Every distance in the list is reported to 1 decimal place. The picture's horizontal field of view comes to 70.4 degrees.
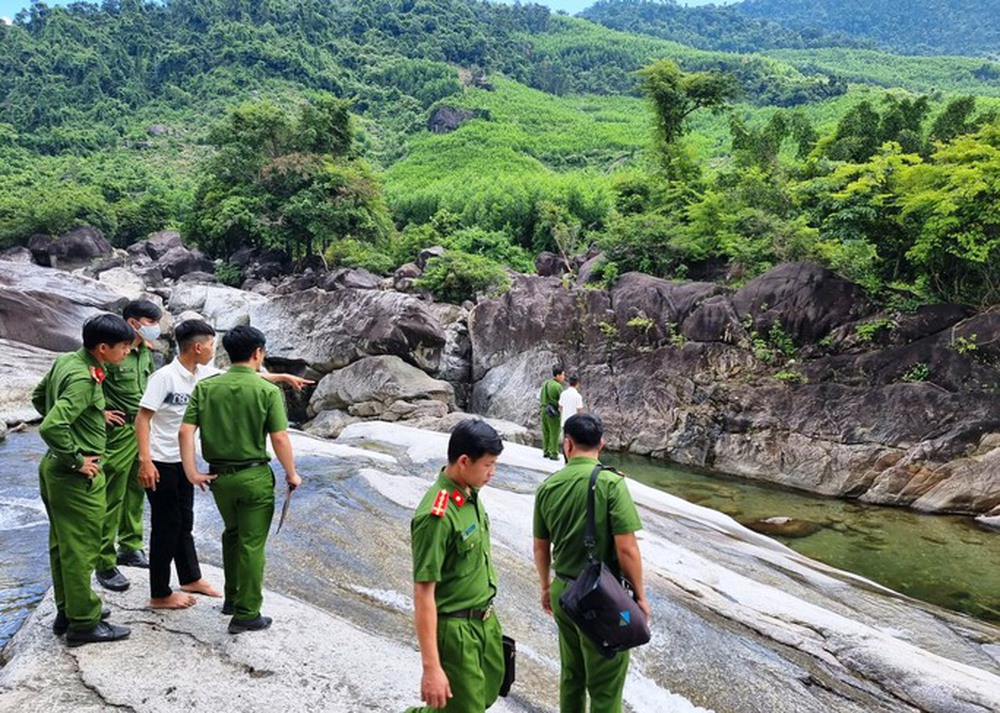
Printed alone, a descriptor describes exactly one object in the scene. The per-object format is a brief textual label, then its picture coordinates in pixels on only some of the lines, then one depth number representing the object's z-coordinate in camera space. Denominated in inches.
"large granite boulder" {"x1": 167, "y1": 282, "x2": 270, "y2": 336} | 1056.2
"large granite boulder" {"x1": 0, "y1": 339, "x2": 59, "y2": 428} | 603.5
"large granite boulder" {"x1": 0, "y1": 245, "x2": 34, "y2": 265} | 1721.2
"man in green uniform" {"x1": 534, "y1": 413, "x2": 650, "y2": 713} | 152.6
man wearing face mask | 217.6
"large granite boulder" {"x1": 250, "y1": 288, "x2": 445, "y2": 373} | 877.8
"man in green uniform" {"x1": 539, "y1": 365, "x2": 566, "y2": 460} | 493.0
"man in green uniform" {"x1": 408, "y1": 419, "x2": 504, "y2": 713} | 129.1
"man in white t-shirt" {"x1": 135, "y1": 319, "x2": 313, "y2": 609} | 204.8
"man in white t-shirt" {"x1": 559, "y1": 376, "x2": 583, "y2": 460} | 471.8
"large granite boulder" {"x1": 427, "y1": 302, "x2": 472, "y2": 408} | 941.2
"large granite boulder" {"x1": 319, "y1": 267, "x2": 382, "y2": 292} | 1189.1
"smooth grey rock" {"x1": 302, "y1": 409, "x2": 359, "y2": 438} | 782.5
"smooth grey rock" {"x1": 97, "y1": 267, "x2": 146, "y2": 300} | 1379.2
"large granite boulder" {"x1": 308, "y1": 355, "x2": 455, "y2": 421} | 780.0
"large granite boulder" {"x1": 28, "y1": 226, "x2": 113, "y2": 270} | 1750.7
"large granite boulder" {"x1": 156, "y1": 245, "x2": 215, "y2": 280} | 1612.9
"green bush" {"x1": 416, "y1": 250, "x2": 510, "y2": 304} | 1153.4
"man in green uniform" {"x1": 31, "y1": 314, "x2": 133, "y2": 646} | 180.2
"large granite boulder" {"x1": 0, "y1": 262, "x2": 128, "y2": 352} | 823.1
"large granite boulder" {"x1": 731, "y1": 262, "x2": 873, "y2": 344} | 713.6
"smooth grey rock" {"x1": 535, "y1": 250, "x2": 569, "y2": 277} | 1378.0
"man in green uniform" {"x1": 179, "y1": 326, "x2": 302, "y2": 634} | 187.9
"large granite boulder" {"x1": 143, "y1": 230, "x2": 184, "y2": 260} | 1808.6
